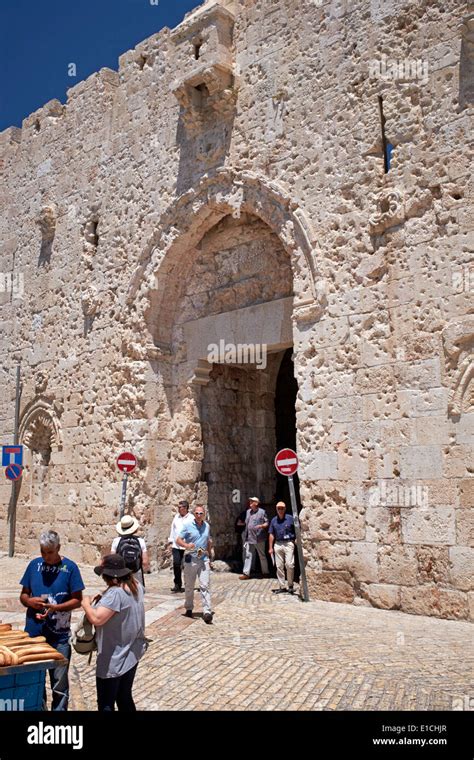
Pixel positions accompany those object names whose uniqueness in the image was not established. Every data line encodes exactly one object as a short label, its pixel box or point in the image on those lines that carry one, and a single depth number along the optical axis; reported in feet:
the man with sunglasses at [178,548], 27.14
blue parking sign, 40.91
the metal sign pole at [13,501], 42.96
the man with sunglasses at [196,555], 22.89
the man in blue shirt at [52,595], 12.84
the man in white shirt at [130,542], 19.79
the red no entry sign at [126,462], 32.65
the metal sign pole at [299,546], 26.14
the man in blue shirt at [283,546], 28.17
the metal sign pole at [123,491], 31.89
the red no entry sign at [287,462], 26.16
